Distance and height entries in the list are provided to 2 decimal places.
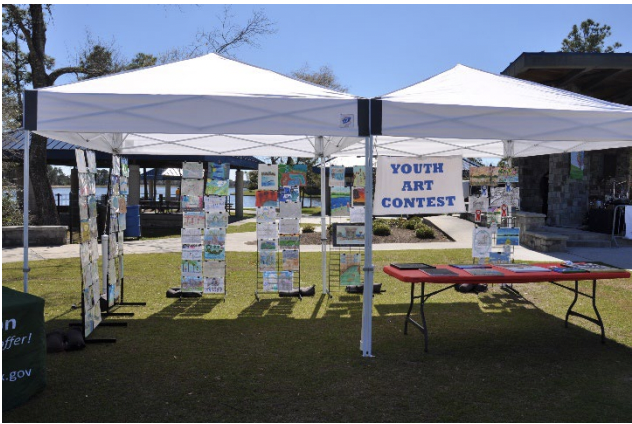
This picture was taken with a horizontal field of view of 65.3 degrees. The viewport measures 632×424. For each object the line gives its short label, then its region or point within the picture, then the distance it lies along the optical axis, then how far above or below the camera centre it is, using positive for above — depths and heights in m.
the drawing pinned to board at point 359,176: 6.17 +0.30
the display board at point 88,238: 4.68 -0.39
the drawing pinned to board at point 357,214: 6.72 -0.20
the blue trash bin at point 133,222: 14.12 -0.66
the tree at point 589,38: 37.00 +12.27
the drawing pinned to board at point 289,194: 6.62 +0.07
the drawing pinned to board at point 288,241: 6.86 -0.58
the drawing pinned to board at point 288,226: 6.75 -0.36
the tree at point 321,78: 31.07 +7.79
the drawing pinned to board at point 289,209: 6.62 -0.13
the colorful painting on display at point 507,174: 7.08 +0.38
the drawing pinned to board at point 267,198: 6.61 +0.02
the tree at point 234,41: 19.73 +6.41
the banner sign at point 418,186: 5.36 +0.16
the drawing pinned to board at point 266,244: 6.76 -0.61
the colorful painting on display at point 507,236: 7.07 -0.51
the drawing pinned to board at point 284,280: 6.86 -1.12
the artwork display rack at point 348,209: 6.30 -0.13
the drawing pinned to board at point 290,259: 6.89 -0.83
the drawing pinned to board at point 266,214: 6.64 -0.20
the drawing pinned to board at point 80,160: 4.51 +0.36
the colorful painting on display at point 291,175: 6.59 +0.33
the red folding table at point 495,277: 4.66 -0.74
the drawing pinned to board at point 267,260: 6.79 -0.83
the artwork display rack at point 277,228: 6.60 -0.39
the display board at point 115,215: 5.88 -0.19
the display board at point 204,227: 6.45 -0.37
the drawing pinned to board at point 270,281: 6.83 -1.13
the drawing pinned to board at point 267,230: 6.70 -0.42
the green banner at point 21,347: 3.42 -1.07
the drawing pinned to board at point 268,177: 6.53 +0.30
